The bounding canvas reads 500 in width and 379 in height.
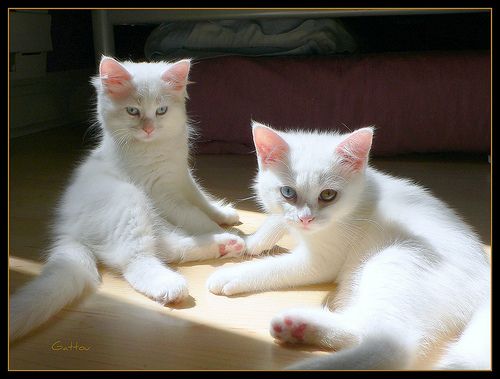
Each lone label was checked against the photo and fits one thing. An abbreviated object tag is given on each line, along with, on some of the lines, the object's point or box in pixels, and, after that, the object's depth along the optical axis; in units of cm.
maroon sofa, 83
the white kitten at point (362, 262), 40
